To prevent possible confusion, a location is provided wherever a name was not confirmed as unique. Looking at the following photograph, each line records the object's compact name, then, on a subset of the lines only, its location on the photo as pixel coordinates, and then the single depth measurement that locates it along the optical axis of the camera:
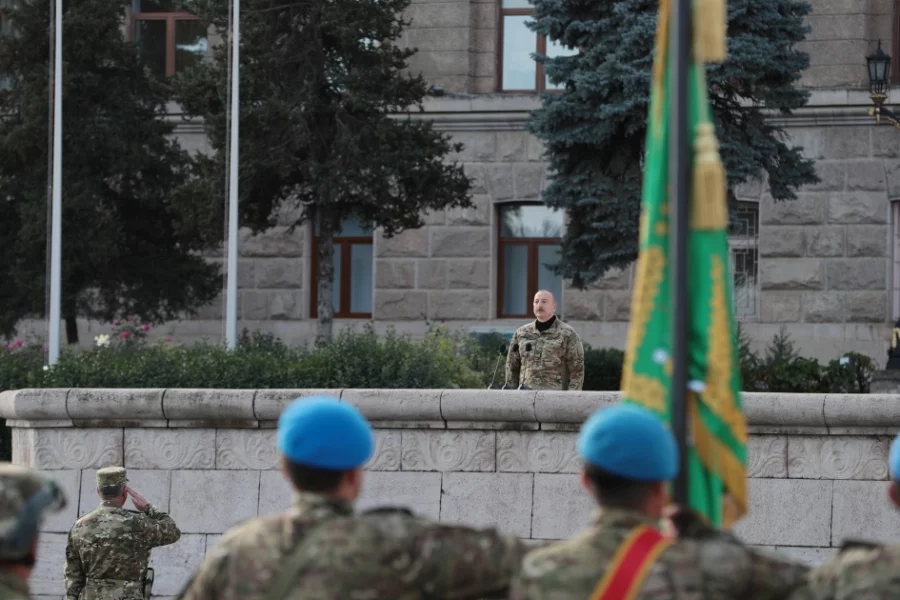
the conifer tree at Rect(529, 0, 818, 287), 40.06
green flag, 9.92
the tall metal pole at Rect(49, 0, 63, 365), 36.72
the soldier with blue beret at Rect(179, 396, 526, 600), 8.37
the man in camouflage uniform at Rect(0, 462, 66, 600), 8.16
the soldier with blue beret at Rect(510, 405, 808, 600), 8.09
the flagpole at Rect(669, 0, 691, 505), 9.73
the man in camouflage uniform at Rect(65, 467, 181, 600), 17.58
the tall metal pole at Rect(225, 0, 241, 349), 39.49
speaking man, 25.44
